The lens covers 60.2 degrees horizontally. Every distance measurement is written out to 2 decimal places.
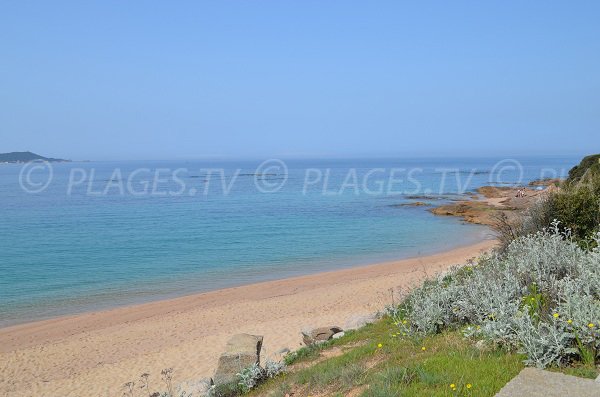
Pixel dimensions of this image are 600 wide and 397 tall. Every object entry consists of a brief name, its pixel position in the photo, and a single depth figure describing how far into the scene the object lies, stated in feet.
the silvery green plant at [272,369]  24.84
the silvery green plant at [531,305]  16.84
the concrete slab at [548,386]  14.23
